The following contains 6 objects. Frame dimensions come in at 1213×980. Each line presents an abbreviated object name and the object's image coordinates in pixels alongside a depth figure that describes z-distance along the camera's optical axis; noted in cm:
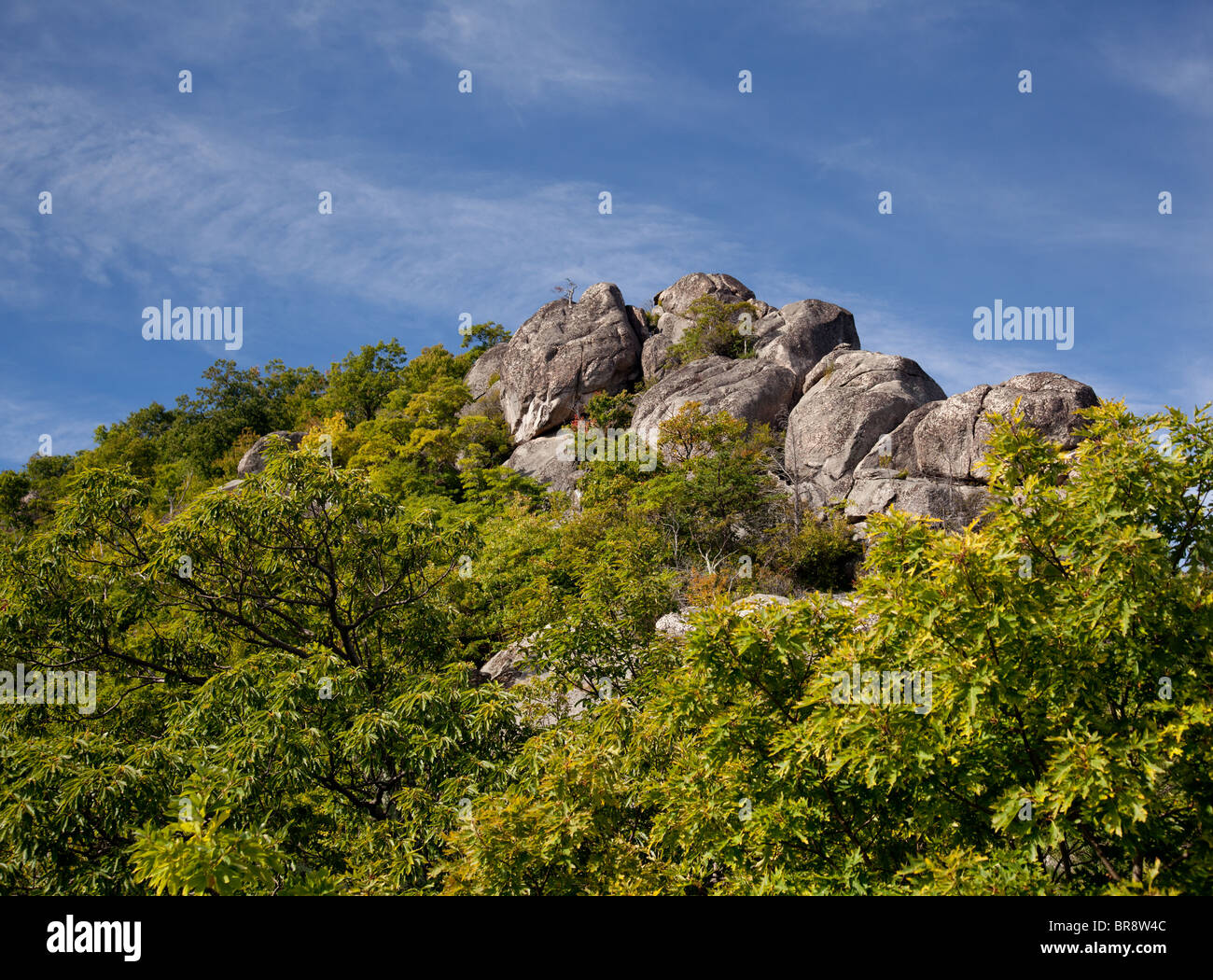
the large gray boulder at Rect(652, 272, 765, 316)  5212
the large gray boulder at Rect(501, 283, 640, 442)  4622
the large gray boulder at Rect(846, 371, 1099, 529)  2934
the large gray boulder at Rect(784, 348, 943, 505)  3419
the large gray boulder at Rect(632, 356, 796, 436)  3812
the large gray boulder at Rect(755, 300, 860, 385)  4138
